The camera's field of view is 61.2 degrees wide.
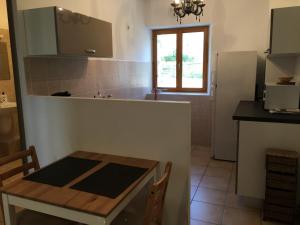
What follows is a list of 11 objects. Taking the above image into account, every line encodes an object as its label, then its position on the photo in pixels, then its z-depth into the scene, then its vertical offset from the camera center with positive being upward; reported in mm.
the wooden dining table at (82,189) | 1286 -638
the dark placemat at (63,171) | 1565 -631
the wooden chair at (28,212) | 1617 -908
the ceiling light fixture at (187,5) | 2934 +806
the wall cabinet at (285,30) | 2588 +425
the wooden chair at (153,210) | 1347 -762
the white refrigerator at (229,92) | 3549 -270
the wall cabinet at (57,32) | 2209 +396
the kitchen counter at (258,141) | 2289 -636
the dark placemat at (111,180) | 1418 -632
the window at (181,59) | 4471 +268
